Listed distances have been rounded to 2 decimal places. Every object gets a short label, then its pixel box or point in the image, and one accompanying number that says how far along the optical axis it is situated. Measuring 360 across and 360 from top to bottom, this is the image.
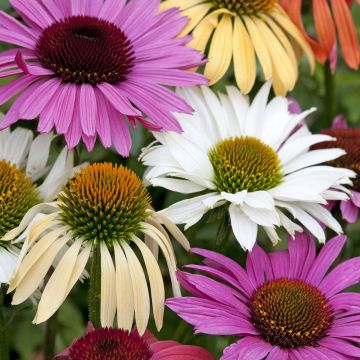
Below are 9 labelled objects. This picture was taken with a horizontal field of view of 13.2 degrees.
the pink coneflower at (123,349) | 0.57
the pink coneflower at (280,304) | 0.60
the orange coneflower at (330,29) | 0.73
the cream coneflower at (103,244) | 0.59
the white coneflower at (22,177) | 0.62
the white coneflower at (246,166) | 0.64
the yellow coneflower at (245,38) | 0.69
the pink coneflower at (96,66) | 0.63
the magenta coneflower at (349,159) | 0.68
